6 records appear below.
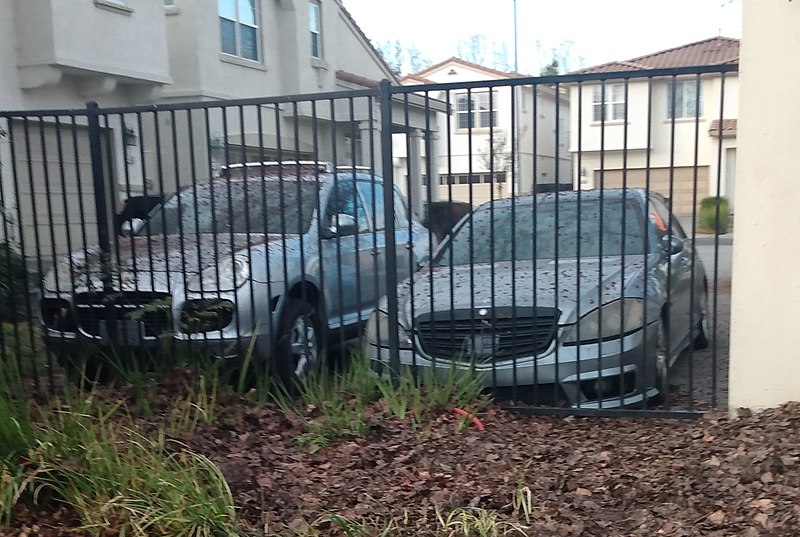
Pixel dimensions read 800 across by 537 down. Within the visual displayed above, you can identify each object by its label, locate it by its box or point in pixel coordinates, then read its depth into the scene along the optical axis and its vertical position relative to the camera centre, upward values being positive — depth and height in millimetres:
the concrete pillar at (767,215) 3654 -214
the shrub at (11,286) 5059 -687
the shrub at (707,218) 20688 -1246
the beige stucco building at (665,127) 18511 +1572
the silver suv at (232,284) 4836 -674
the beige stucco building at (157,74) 9750 +1929
